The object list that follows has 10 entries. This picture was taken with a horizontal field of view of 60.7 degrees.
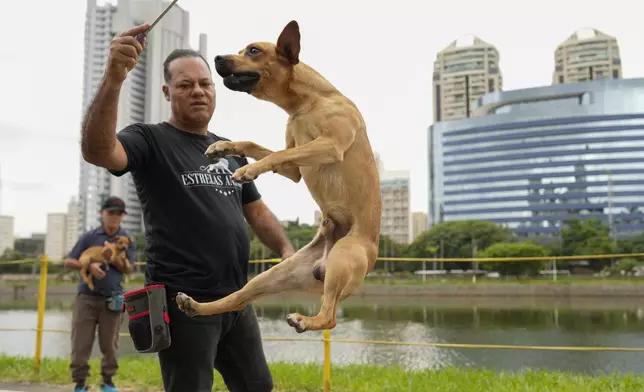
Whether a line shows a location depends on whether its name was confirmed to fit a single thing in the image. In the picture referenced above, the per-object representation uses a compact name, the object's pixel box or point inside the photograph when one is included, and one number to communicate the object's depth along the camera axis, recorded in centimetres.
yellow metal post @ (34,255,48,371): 625
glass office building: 7388
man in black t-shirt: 232
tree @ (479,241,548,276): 3925
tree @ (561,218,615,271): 5091
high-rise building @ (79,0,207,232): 5516
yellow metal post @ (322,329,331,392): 522
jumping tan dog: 150
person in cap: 527
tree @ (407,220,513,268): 6031
